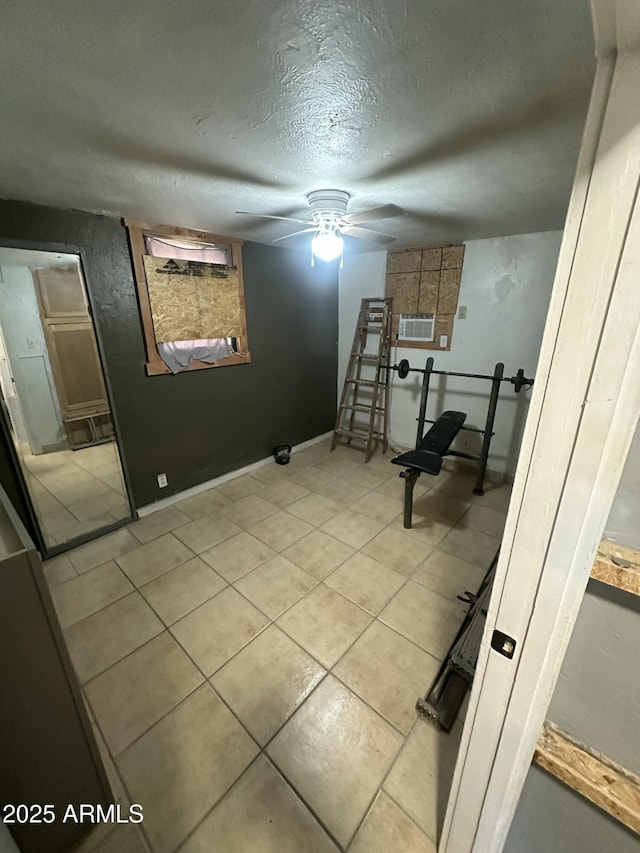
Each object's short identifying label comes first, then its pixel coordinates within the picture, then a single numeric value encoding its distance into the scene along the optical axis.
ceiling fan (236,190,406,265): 1.80
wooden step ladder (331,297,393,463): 3.91
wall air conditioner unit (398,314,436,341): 3.65
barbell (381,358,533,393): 2.87
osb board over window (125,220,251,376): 2.47
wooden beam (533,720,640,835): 0.64
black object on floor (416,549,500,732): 1.45
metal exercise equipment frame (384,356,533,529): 2.63
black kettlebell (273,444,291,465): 3.80
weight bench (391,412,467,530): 2.56
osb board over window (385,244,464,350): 3.38
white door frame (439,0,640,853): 0.46
